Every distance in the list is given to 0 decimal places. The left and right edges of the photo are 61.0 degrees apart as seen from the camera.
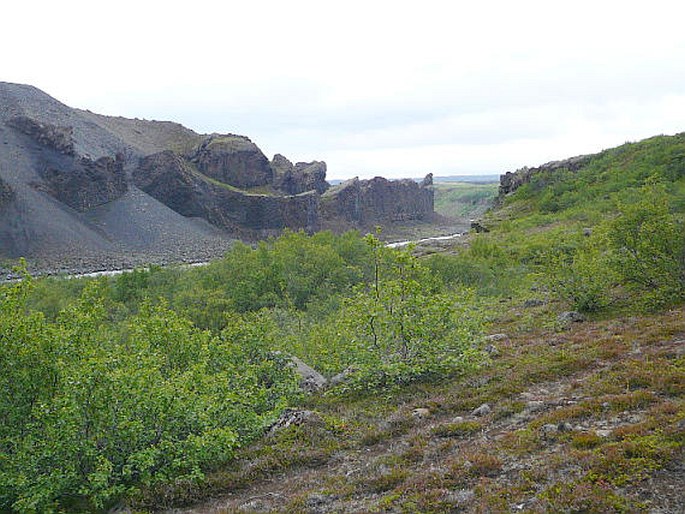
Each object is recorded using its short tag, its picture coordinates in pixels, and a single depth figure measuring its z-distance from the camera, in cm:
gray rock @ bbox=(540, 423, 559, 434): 814
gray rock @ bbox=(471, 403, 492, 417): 977
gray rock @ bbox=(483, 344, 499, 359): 1357
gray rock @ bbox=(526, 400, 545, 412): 938
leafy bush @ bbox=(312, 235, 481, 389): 1211
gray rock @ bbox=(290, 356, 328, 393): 1315
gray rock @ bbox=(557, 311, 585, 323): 1561
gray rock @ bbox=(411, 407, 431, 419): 1019
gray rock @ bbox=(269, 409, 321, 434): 1031
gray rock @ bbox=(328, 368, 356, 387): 1274
